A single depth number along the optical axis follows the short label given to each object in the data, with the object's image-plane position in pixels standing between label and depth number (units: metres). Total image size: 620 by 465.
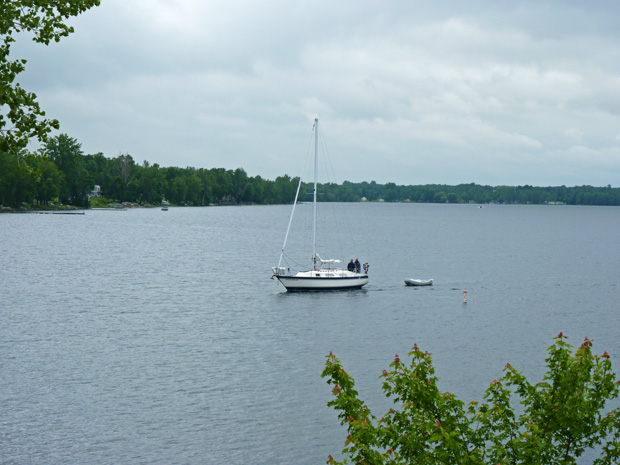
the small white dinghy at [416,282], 81.69
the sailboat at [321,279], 72.19
